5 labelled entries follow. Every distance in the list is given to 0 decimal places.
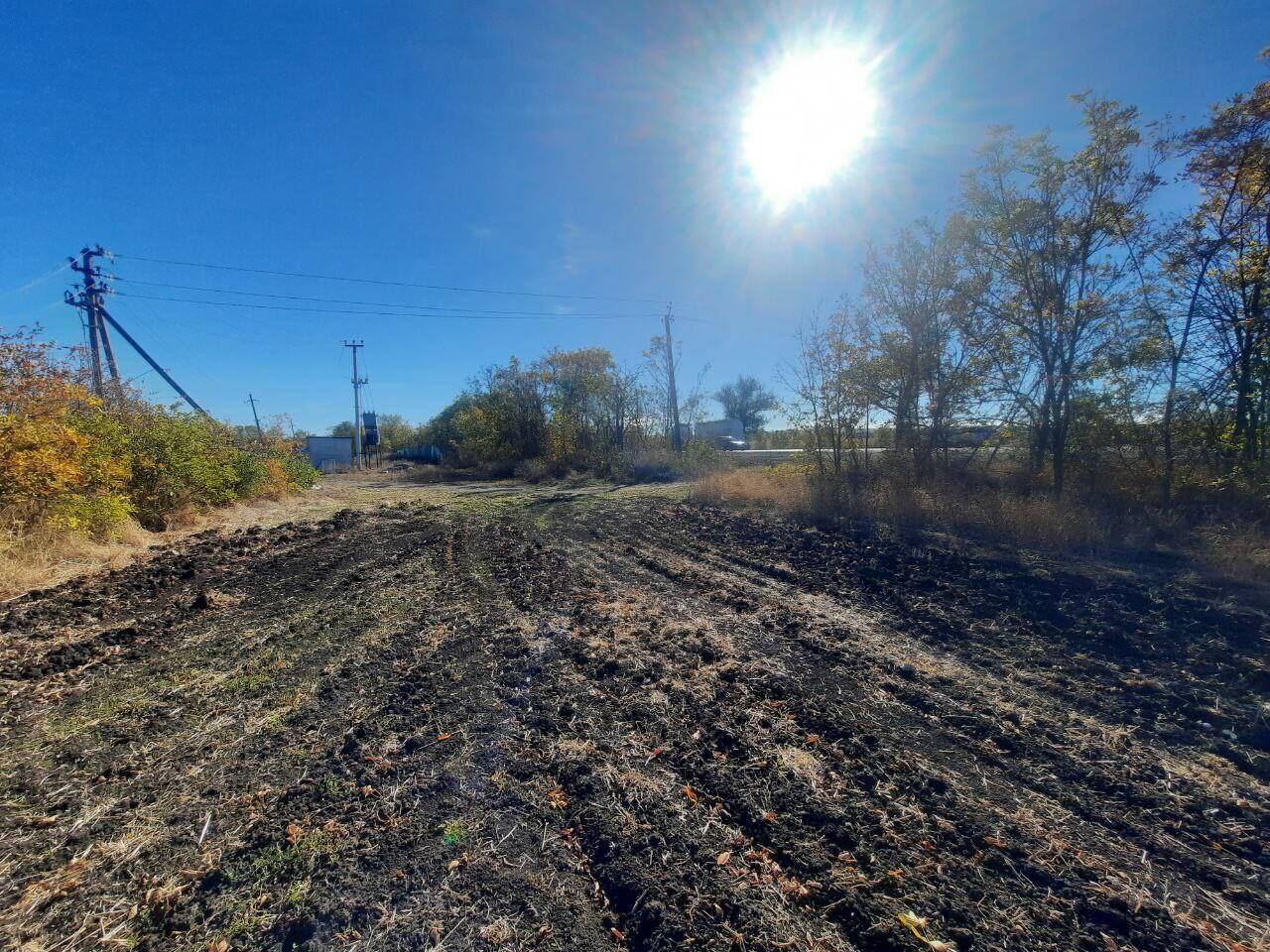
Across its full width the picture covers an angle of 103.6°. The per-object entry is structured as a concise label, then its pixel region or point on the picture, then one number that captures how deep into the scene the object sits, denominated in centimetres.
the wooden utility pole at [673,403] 2253
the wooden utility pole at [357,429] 3750
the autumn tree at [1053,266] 828
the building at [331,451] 3891
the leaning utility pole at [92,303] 1656
